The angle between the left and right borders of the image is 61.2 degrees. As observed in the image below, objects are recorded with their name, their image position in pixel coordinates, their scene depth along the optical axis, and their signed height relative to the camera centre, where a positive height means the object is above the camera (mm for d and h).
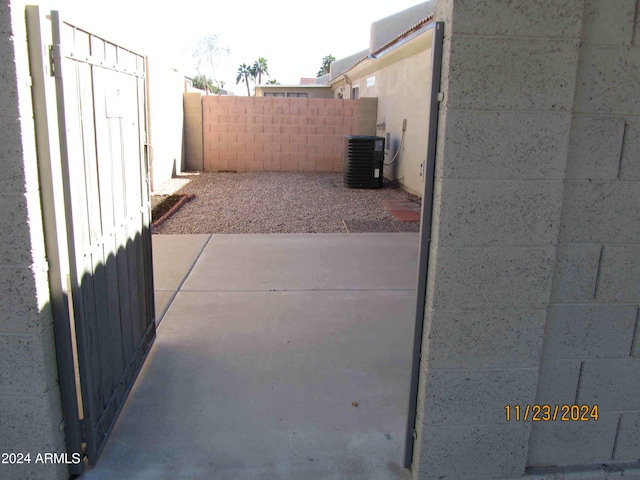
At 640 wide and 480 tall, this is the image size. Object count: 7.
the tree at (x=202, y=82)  46219 +3567
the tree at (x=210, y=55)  52375 +6528
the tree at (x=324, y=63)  72675 +8467
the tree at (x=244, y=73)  72375 +6751
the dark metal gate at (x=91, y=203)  2195 -396
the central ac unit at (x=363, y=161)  11961 -711
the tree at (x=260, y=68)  72125 +7479
